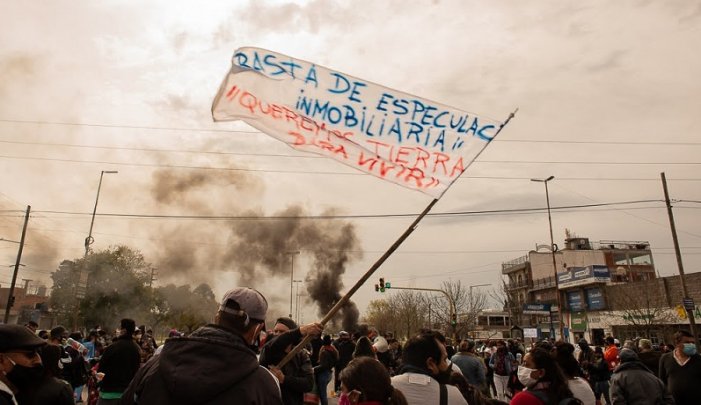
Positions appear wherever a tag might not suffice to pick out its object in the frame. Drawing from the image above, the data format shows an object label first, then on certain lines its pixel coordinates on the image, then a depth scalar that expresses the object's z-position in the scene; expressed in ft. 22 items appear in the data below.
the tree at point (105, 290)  159.84
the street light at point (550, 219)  120.15
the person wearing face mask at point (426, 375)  10.96
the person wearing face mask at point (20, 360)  9.40
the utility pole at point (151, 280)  179.01
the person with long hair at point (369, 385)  9.05
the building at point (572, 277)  152.25
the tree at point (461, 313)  184.75
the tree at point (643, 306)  116.78
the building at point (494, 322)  245.86
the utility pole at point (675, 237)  69.72
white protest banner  15.15
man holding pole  6.63
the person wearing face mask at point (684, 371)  21.48
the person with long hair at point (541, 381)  12.23
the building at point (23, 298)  292.59
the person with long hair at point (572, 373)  14.35
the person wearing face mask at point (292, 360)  12.81
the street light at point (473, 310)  191.04
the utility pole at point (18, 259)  91.09
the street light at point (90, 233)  104.06
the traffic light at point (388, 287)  100.04
